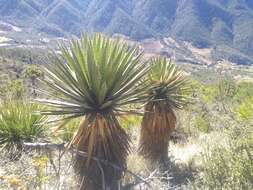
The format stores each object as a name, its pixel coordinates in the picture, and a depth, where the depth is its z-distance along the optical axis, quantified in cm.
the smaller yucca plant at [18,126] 645
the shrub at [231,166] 485
